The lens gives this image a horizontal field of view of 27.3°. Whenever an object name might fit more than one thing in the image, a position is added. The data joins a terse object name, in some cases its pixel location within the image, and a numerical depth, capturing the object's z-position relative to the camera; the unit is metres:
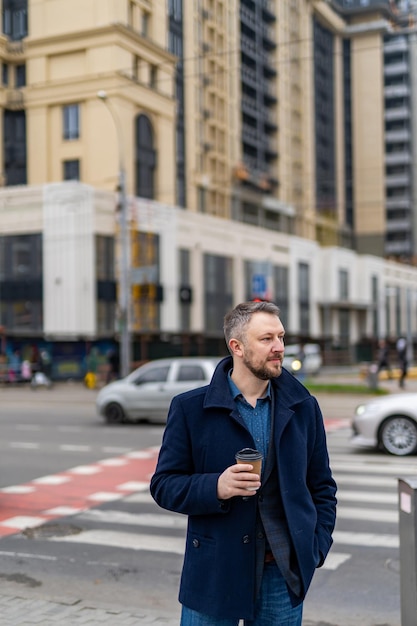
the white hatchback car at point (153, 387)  18.48
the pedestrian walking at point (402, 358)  29.63
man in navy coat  3.18
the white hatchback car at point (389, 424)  13.12
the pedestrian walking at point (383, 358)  35.65
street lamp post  28.73
